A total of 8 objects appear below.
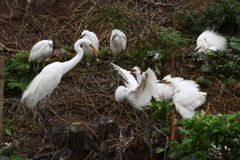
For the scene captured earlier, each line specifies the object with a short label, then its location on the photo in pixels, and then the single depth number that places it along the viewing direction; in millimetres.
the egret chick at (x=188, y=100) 12148
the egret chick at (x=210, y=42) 15914
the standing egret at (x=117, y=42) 16234
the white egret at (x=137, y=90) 11086
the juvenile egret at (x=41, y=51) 15711
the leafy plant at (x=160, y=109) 9223
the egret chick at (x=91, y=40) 16437
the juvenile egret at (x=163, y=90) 12859
